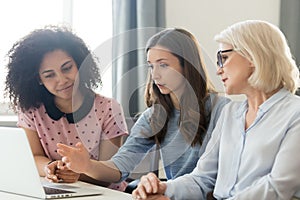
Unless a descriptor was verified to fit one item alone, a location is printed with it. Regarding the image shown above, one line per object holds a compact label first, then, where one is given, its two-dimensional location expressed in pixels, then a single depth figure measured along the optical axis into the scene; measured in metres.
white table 2.31
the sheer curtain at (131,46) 3.69
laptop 2.25
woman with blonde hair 2.16
